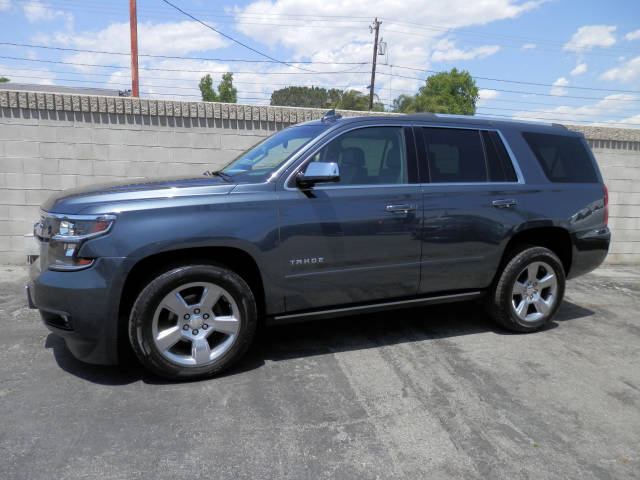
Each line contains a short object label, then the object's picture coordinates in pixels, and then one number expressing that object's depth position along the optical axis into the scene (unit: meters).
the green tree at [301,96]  75.69
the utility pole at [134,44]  12.72
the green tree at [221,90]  49.78
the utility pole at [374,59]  39.00
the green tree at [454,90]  59.75
